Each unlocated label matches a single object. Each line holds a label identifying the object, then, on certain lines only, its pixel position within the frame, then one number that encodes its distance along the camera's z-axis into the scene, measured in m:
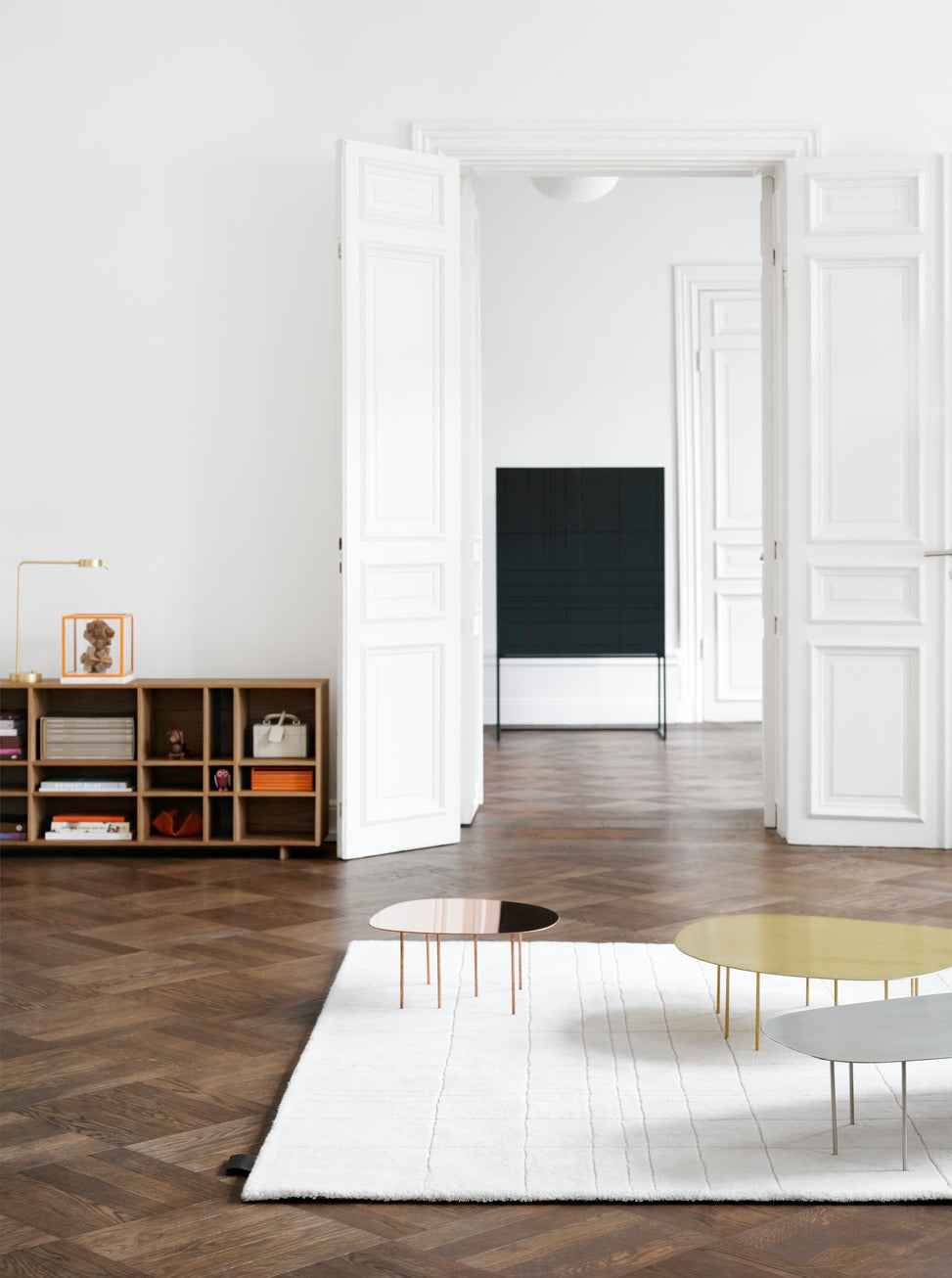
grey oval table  2.52
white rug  2.46
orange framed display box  5.45
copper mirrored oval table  3.41
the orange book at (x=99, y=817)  5.48
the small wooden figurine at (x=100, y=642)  5.49
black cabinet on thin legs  9.25
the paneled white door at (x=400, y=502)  5.33
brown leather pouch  5.46
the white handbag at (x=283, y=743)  5.47
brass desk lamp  5.39
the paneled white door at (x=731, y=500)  9.58
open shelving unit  5.42
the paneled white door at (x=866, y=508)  5.50
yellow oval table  3.03
